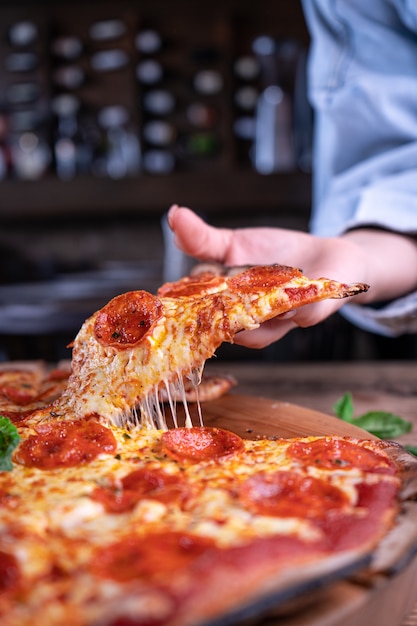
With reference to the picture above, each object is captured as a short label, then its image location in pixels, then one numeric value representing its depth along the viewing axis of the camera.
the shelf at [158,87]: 1.77
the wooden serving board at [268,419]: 0.51
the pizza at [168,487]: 0.32
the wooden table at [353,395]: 0.33
